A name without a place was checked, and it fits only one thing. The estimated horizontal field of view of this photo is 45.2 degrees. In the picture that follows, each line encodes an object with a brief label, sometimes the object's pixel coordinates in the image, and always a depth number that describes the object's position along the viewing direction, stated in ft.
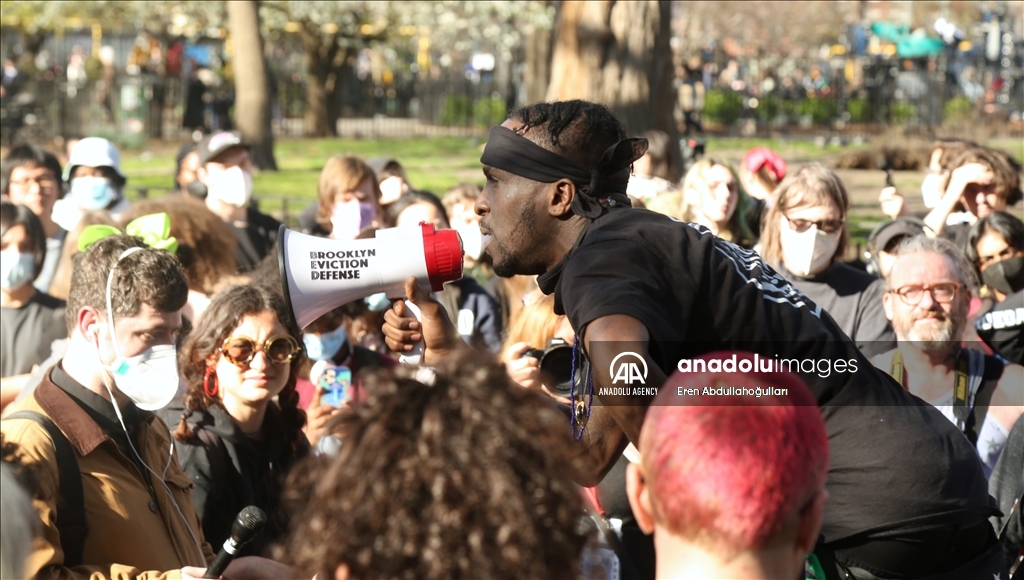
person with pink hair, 6.51
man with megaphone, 9.71
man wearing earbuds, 10.71
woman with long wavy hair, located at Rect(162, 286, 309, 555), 14.76
